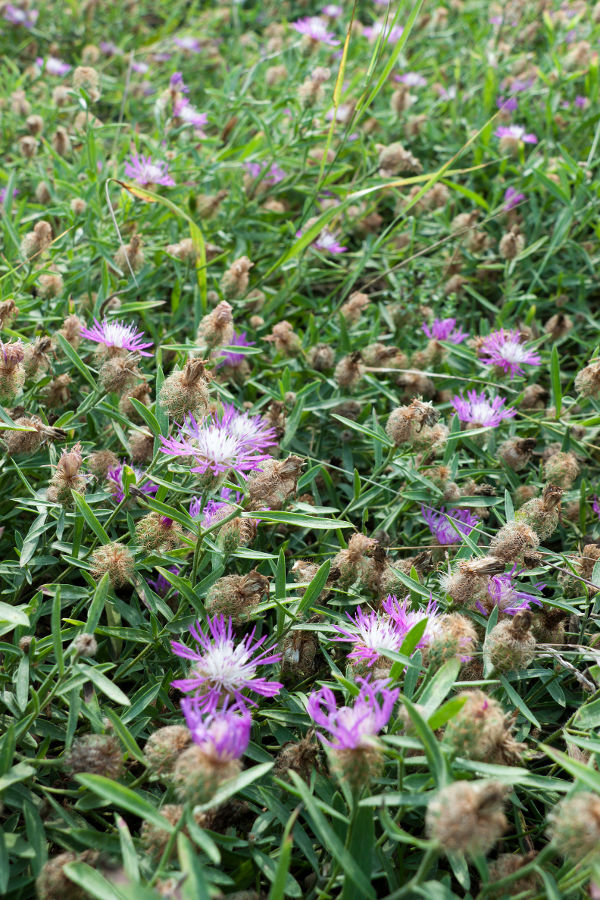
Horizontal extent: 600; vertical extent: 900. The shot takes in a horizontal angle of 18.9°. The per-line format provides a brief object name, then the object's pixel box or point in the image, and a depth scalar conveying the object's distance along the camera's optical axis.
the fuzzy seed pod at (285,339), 1.15
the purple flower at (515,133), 1.35
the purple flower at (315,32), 1.36
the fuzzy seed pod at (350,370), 1.11
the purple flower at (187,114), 1.29
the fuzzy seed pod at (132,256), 1.14
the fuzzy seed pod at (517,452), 1.09
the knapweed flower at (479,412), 1.10
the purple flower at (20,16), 1.59
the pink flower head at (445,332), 1.19
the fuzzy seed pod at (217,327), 1.05
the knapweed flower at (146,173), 1.21
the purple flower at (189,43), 1.65
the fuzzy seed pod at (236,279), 1.15
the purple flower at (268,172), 1.30
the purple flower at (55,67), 1.49
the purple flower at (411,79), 1.52
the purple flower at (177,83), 1.29
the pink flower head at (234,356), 1.13
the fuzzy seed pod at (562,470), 1.06
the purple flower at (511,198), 1.29
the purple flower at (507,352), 1.14
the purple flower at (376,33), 1.55
